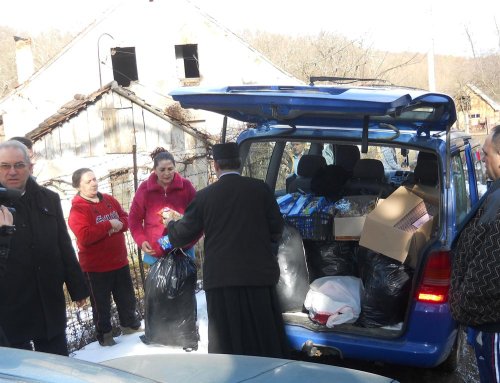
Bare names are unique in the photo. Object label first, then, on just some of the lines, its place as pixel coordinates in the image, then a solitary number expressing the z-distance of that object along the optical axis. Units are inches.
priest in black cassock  155.2
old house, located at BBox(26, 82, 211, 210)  683.4
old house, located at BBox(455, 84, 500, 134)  1312.0
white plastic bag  169.0
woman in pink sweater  199.9
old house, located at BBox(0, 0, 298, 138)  984.9
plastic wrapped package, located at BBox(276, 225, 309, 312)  178.2
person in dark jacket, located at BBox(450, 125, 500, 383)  112.7
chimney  1042.1
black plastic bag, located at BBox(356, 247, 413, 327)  164.9
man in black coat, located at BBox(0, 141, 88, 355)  141.9
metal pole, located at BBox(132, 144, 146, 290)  246.2
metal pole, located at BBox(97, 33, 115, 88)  974.7
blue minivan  148.2
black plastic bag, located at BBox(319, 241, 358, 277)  189.0
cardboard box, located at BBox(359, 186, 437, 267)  162.4
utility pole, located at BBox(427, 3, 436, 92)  811.4
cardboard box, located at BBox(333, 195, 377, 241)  181.5
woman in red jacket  196.9
